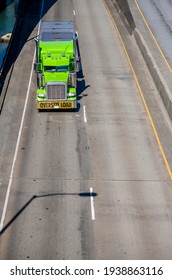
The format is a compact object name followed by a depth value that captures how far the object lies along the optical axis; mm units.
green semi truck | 34688
